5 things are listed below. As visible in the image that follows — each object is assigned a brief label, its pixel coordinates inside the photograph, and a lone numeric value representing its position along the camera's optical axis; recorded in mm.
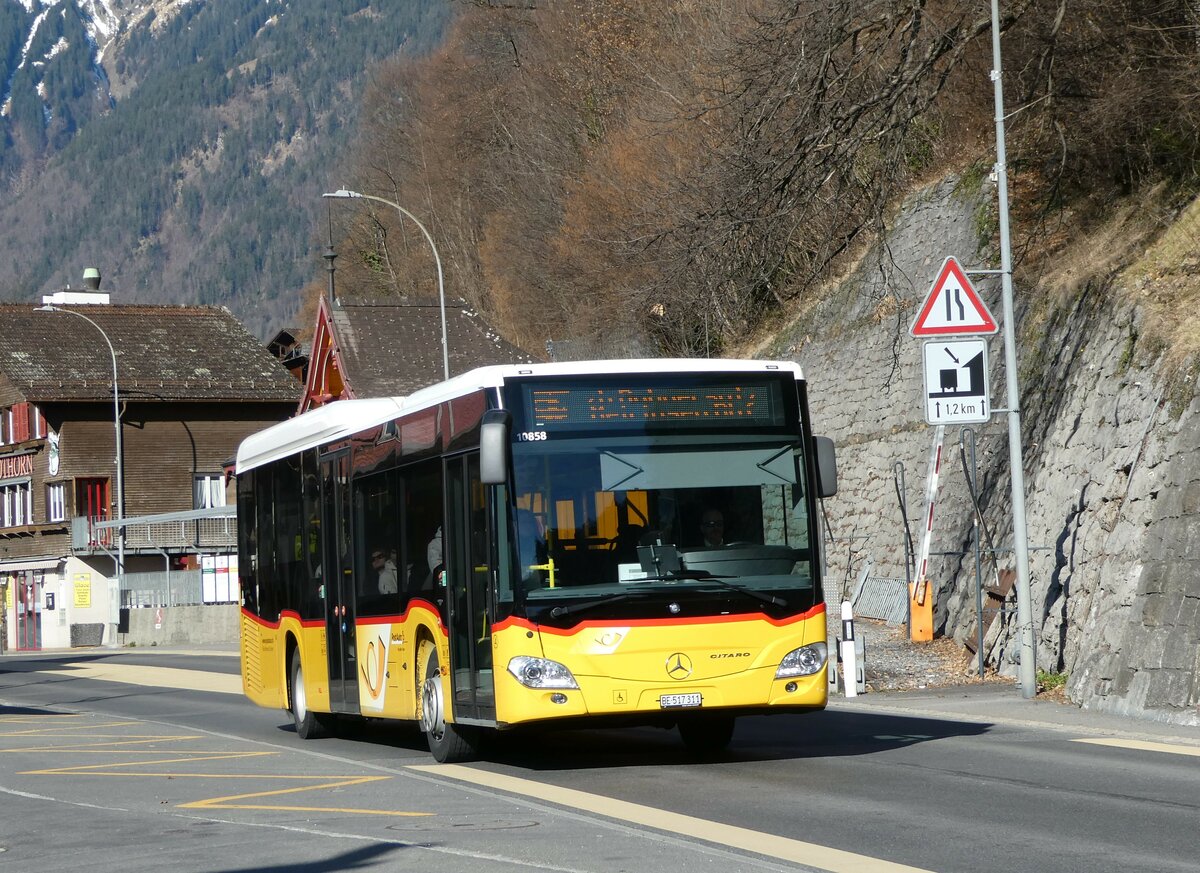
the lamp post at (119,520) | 66375
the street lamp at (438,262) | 35438
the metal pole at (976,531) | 20922
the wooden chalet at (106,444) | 73625
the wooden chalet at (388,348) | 59156
